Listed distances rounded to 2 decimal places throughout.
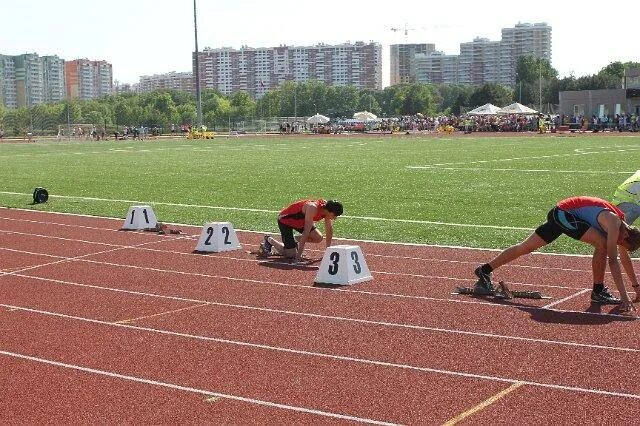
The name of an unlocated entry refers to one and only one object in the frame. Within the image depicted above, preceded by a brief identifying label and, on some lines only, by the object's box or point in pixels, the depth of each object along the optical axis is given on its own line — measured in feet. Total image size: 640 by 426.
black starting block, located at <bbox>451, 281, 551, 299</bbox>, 32.32
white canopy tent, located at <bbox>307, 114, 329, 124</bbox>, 321.52
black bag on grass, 72.54
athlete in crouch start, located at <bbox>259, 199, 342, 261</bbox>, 40.98
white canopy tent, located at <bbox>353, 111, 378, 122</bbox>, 321.11
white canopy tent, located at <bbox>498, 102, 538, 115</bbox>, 268.00
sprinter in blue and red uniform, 29.63
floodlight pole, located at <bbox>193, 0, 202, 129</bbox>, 257.96
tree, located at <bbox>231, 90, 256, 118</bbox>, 453.58
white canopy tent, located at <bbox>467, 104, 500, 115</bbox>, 273.54
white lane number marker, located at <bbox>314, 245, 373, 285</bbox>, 35.60
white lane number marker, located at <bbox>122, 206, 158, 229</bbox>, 54.70
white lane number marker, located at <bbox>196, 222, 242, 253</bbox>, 45.06
